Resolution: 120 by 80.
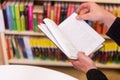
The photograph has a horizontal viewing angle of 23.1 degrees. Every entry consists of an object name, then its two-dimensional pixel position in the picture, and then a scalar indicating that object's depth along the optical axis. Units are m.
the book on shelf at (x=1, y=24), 1.49
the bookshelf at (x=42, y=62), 1.66
